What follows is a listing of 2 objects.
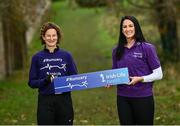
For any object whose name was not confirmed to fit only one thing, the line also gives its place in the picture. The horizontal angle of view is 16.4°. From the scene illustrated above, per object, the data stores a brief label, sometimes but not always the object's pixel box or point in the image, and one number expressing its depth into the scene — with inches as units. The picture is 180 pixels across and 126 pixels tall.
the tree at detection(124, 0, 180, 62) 979.6
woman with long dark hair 303.4
